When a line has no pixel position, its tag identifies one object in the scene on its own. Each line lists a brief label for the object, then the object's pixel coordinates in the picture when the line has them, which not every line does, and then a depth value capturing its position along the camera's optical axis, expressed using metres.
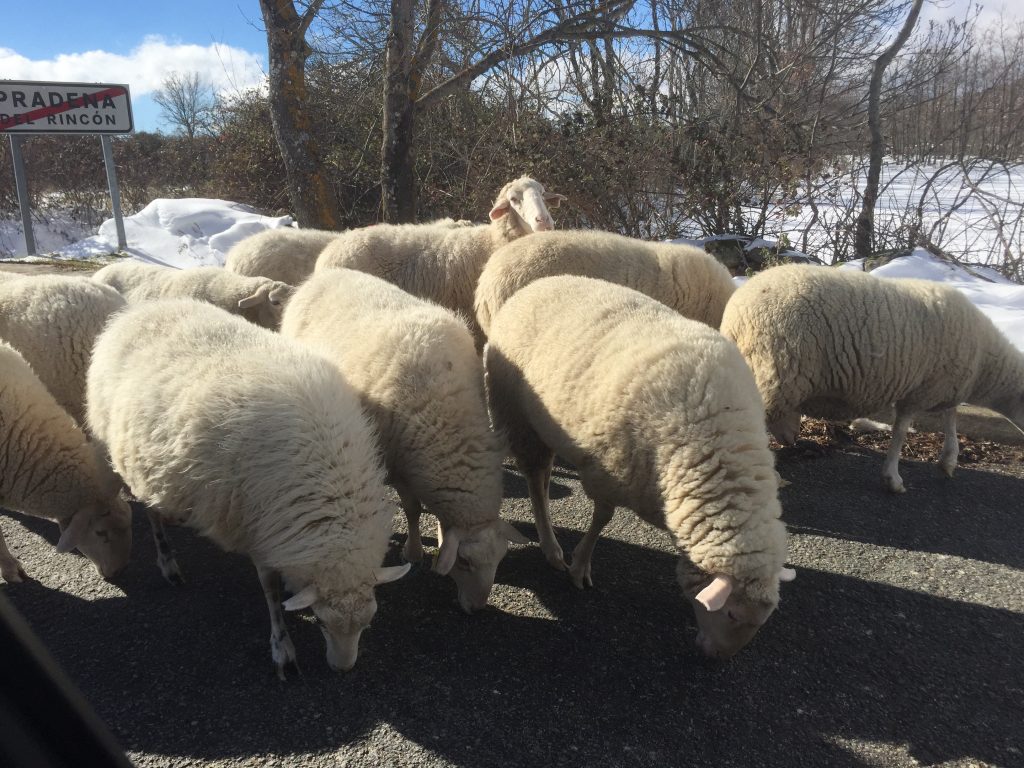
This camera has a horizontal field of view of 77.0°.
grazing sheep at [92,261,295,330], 4.91
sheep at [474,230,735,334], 4.52
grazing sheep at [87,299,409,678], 2.39
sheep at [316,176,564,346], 5.35
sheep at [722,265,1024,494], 3.92
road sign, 8.88
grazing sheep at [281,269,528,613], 2.89
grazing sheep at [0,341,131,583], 3.08
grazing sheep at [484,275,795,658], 2.46
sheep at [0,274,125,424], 3.90
